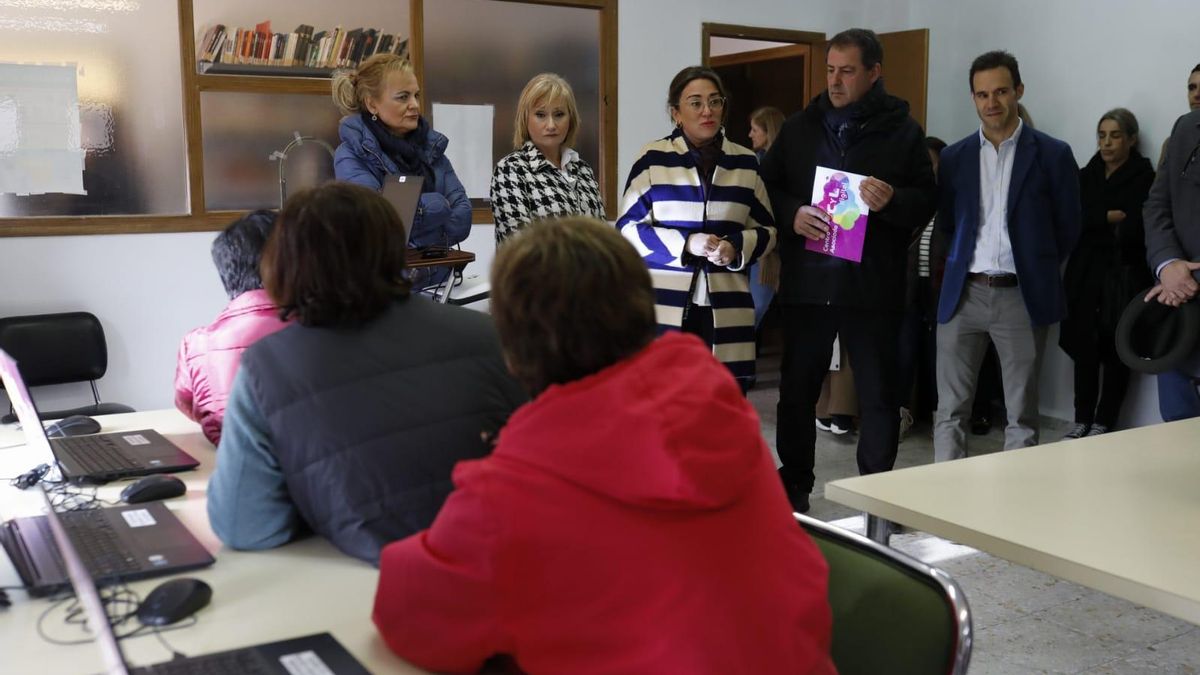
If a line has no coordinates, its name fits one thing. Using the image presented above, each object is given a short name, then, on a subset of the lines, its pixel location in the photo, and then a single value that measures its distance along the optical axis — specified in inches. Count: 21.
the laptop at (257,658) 47.4
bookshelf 186.7
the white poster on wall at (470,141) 225.1
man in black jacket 147.8
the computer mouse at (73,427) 95.1
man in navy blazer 154.6
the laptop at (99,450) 72.0
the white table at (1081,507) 62.2
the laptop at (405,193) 123.4
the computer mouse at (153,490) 74.4
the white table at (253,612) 50.7
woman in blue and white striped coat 144.9
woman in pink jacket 82.7
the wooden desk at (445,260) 128.5
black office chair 170.4
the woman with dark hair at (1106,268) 206.2
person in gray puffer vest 62.1
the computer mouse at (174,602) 54.0
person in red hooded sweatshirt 44.7
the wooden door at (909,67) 251.9
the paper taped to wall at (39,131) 182.1
